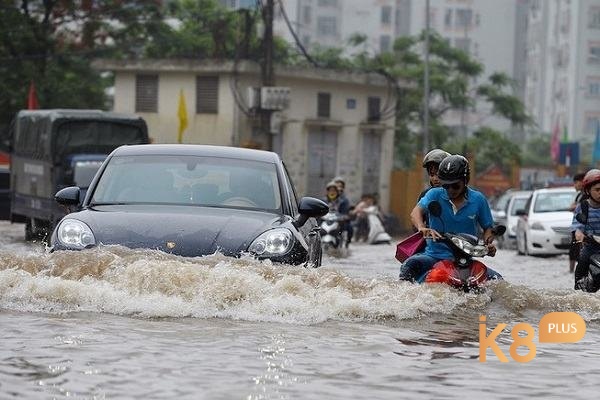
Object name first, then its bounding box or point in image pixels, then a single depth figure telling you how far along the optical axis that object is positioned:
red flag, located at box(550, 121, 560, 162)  91.44
